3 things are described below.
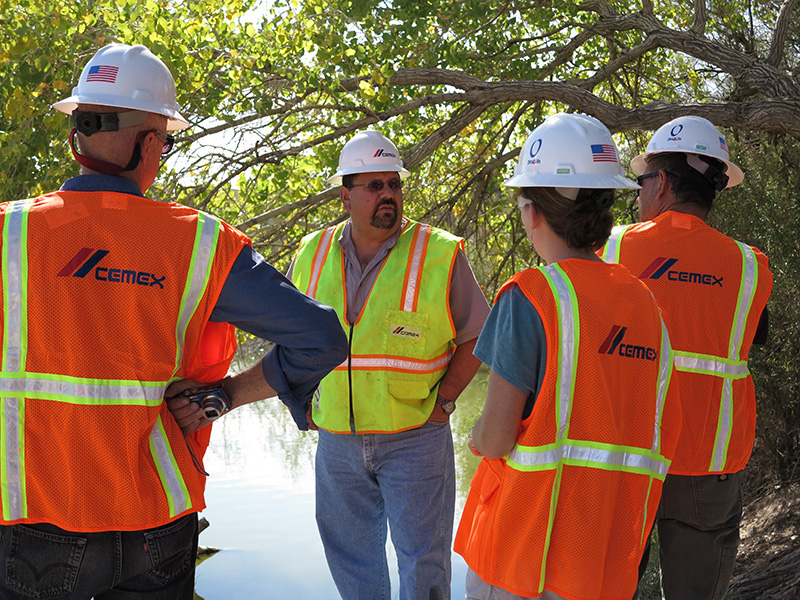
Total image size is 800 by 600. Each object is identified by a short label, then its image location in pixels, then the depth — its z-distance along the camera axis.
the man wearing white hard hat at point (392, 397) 3.52
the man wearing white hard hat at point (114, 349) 1.83
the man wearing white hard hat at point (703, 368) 2.94
